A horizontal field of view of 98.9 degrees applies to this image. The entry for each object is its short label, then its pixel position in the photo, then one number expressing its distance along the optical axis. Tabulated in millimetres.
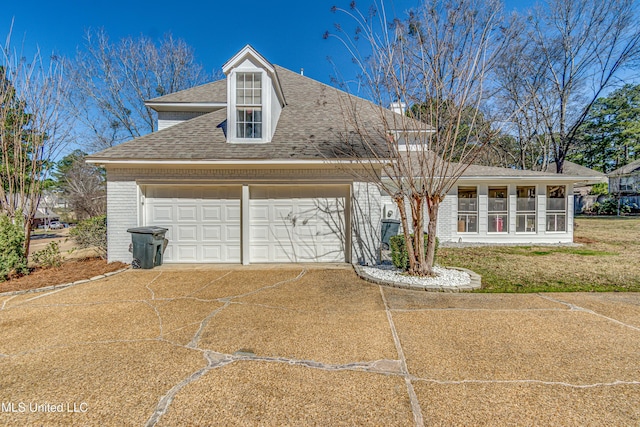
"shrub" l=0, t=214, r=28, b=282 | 5711
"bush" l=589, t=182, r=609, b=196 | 30783
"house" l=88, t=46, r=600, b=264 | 7098
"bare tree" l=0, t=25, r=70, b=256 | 6578
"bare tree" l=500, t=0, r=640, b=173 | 14625
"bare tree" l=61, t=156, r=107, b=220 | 15393
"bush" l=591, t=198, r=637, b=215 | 25922
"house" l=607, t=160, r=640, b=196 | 26797
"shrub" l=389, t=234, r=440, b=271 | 6301
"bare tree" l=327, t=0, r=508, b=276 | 5766
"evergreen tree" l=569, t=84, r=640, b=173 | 31142
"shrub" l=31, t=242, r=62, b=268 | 6664
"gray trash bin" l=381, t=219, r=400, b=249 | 9180
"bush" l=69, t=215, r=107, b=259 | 8555
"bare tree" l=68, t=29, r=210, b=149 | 16062
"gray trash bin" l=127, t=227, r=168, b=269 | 6855
